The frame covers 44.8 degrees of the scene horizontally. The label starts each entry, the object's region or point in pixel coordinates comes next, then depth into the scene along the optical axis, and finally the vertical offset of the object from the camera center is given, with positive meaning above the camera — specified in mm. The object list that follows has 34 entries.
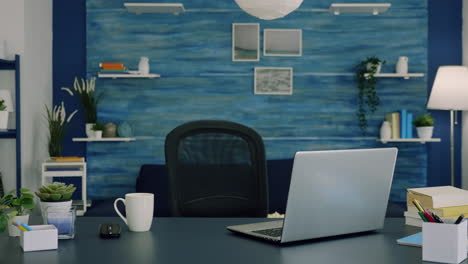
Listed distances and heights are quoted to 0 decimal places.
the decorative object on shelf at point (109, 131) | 4598 -124
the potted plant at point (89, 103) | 4562 +102
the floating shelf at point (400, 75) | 4516 +332
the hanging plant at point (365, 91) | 4621 +210
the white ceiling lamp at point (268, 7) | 2189 +427
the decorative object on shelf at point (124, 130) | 4609 -116
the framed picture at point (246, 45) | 4738 +593
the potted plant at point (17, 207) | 1611 -269
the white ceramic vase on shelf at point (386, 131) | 4590 -118
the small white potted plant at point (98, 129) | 4516 -107
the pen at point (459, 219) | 1397 -253
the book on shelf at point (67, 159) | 4301 -330
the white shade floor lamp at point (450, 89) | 4312 +210
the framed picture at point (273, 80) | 4750 +302
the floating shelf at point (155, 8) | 4434 +863
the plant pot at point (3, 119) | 3826 -24
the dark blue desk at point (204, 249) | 1385 -352
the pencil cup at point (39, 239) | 1462 -322
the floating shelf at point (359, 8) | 4410 +863
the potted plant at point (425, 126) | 4535 -76
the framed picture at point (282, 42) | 4742 +621
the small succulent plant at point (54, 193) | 1724 -236
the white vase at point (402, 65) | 4602 +417
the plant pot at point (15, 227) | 1651 -321
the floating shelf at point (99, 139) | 4496 -187
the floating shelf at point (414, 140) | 4516 -188
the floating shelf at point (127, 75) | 4539 +326
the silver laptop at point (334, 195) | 1524 -225
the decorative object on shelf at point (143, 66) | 4566 +402
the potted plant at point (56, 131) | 4430 -121
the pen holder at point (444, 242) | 1354 -304
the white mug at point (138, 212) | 1729 -297
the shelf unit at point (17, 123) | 4008 -54
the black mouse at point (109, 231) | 1641 -335
